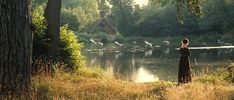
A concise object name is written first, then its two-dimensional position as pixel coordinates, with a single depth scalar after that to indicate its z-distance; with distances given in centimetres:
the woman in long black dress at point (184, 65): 1431
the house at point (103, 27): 8669
